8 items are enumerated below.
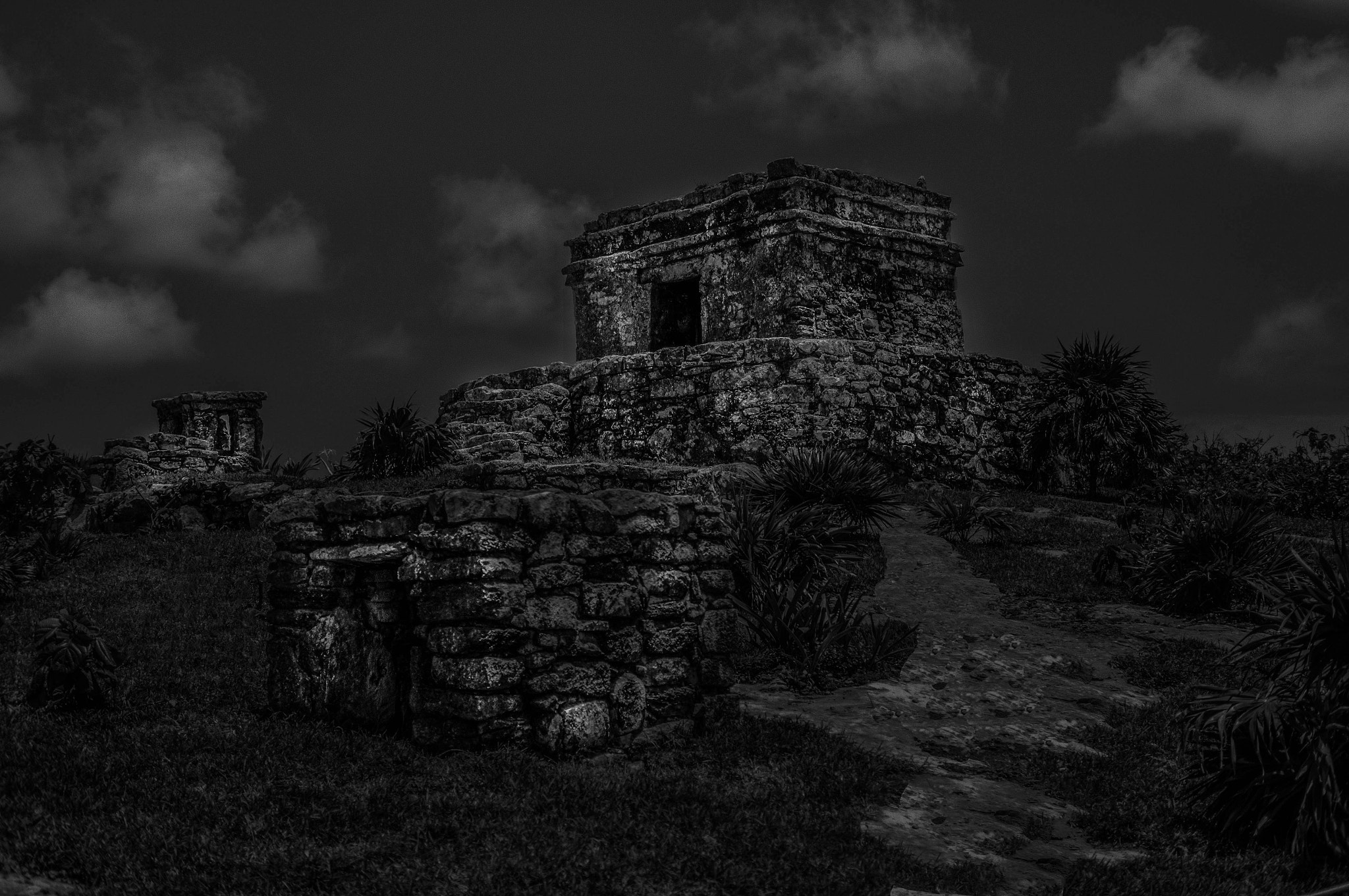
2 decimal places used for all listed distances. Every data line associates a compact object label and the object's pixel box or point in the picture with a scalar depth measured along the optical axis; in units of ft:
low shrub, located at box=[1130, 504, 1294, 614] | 38.14
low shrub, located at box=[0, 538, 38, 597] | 39.83
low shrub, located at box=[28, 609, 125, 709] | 23.84
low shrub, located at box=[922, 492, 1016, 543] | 45.75
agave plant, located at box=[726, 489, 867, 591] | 35.96
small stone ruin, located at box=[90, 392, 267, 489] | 68.03
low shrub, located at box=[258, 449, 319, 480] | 66.49
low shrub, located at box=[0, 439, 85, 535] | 53.42
